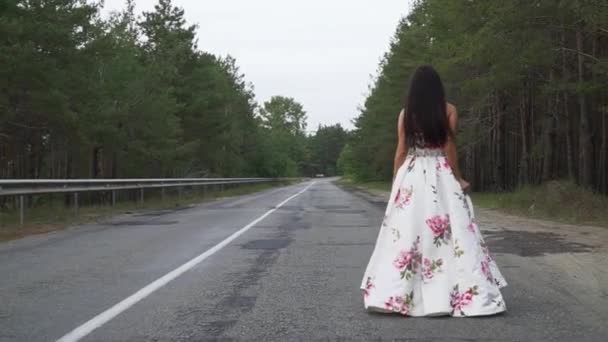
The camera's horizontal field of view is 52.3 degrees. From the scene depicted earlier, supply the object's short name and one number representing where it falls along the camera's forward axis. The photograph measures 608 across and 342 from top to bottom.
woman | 4.68
